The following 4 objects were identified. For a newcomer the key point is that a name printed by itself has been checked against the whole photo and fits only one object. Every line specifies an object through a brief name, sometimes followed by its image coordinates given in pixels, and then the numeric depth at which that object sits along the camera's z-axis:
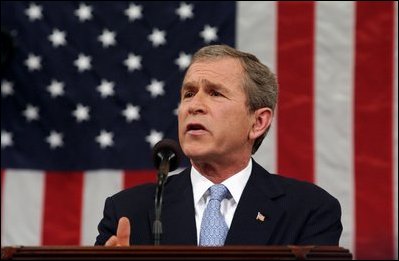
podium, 4.27
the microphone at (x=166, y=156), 5.27
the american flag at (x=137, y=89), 10.58
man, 5.99
